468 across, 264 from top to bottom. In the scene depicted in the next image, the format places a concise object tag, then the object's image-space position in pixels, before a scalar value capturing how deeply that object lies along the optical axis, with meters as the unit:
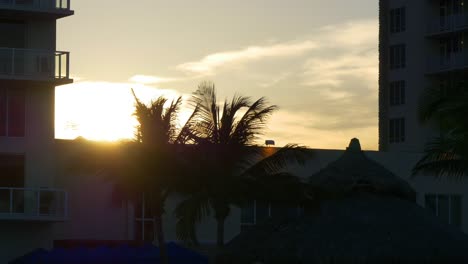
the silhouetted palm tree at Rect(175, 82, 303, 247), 44.00
